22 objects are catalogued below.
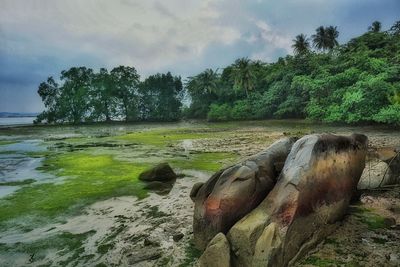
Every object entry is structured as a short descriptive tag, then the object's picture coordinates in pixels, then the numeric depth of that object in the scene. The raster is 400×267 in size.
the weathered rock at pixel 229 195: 6.68
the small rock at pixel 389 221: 7.45
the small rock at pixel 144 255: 6.54
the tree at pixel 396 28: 51.59
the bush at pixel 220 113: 71.25
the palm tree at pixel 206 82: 78.50
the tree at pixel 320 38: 70.81
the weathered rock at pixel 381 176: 10.05
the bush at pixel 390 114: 31.27
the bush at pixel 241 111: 68.25
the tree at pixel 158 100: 84.62
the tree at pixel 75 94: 78.94
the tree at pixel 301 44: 71.38
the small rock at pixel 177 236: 7.41
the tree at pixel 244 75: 67.81
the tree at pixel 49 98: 80.06
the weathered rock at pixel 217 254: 5.67
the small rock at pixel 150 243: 7.19
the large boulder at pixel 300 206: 5.69
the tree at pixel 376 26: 65.06
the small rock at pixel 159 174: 13.70
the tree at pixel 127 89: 81.81
